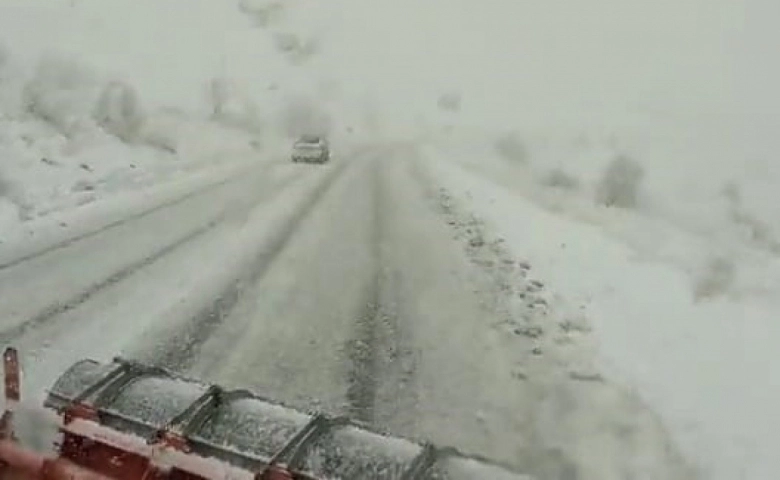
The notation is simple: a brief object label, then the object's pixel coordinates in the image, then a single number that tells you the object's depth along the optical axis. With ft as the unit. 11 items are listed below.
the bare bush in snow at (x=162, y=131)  121.70
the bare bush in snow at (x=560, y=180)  118.21
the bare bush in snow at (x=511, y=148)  156.15
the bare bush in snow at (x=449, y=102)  211.20
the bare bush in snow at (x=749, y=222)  101.10
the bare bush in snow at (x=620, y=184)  109.50
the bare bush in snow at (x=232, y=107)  161.52
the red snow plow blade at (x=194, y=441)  14.88
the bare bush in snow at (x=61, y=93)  106.73
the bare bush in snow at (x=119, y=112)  116.06
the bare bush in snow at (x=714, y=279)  46.85
